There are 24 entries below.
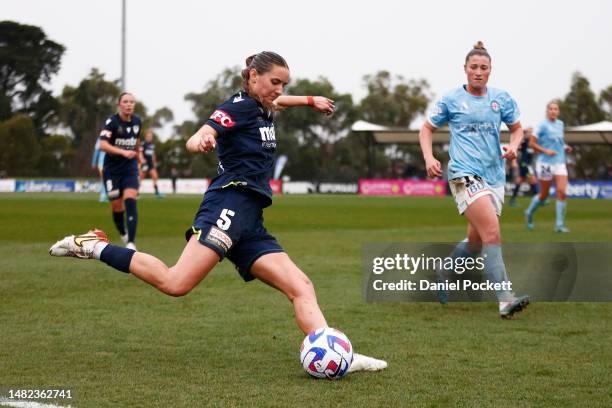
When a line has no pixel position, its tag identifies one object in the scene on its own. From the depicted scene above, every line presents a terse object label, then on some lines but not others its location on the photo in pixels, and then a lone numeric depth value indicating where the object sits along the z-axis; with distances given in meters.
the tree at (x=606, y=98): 68.62
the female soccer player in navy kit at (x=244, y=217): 5.12
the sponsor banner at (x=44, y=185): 54.84
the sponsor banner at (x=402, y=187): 49.53
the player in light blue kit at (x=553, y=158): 16.47
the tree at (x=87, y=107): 60.18
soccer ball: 4.90
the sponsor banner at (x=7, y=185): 54.28
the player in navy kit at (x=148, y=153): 33.56
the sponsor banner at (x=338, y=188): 55.31
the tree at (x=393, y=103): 81.69
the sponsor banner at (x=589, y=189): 44.50
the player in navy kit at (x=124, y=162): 12.63
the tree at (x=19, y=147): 46.66
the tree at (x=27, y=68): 43.56
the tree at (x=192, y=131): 73.12
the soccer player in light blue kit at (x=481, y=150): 7.36
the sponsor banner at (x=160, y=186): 53.19
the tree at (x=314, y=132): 75.06
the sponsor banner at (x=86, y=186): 53.93
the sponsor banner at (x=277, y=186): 52.35
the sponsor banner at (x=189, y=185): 54.38
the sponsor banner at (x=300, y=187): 55.75
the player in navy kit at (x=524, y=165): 28.64
